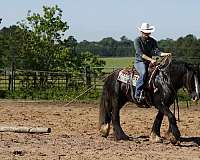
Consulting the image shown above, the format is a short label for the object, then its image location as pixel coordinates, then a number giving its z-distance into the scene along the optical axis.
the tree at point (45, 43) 33.69
